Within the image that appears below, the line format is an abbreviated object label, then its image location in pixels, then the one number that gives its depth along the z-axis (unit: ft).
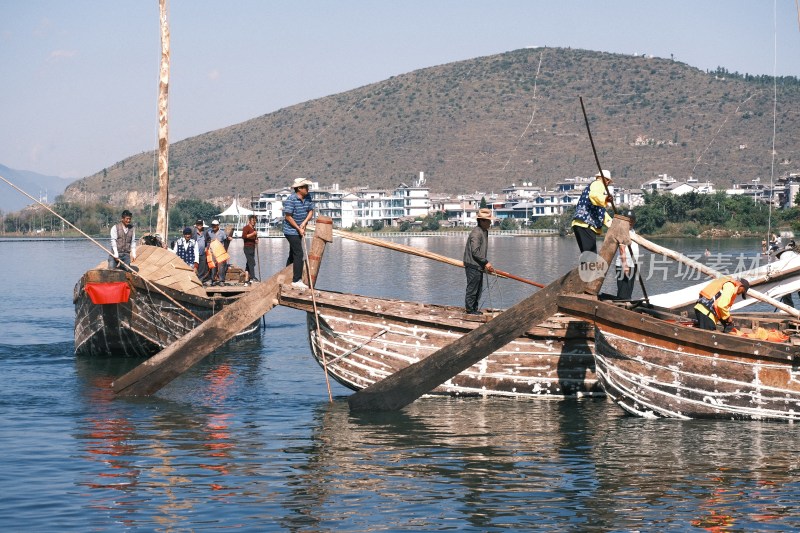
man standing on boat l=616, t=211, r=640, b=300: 56.75
